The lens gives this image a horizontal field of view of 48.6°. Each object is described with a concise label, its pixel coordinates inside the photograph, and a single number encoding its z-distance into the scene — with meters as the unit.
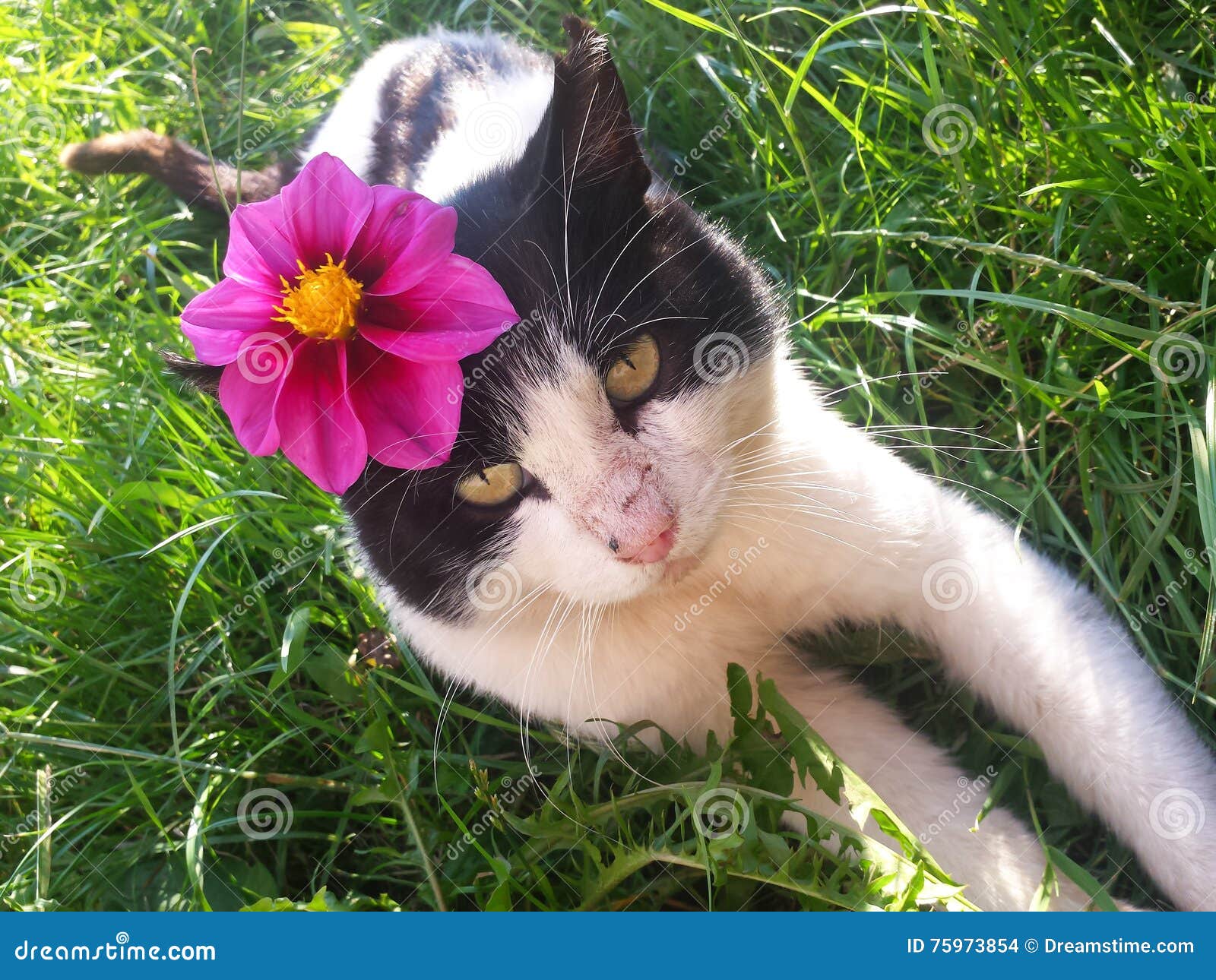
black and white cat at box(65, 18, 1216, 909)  0.31
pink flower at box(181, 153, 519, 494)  0.29
